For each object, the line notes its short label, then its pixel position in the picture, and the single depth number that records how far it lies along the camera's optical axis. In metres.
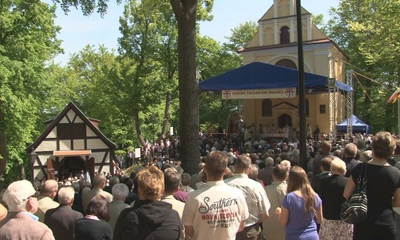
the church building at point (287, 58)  28.19
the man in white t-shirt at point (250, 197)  4.28
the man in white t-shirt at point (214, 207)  3.43
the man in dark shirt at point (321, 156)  7.37
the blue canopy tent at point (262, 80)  16.97
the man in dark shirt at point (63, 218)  4.41
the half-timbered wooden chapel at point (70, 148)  22.06
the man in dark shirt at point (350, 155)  6.25
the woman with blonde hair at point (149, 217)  3.18
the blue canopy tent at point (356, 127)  24.57
